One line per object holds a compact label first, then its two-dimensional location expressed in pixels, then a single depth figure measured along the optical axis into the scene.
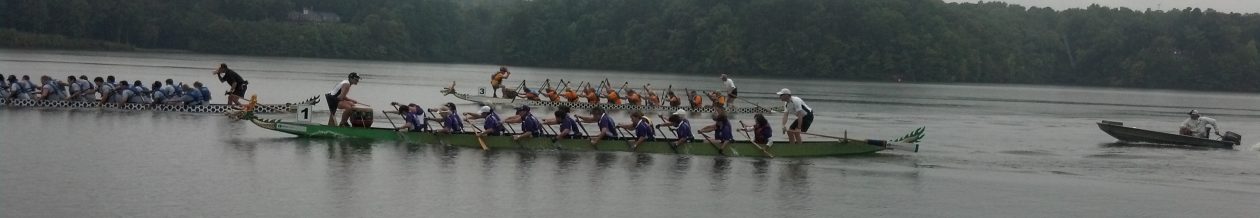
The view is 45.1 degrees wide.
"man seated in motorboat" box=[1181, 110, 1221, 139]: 36.19
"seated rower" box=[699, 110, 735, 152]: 27.33
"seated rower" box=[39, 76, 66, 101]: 36.06
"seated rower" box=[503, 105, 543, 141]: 27.66
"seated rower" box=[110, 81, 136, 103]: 35.78
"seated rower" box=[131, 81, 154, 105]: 35.94
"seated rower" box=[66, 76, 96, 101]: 36.25
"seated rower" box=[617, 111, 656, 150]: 27.53
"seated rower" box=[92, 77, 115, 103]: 36.03
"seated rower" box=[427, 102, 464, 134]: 27.94
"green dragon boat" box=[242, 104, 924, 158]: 27.56
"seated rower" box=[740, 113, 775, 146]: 27.55
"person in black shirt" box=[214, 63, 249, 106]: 35.28
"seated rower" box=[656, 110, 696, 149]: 27.39
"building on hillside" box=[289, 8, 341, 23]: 142.70
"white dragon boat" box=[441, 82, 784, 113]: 47.28
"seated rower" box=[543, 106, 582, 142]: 27.56
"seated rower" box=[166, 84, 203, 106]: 35.75
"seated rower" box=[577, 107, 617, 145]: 27.64
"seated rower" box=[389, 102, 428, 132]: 28.33
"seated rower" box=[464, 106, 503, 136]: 27.69
